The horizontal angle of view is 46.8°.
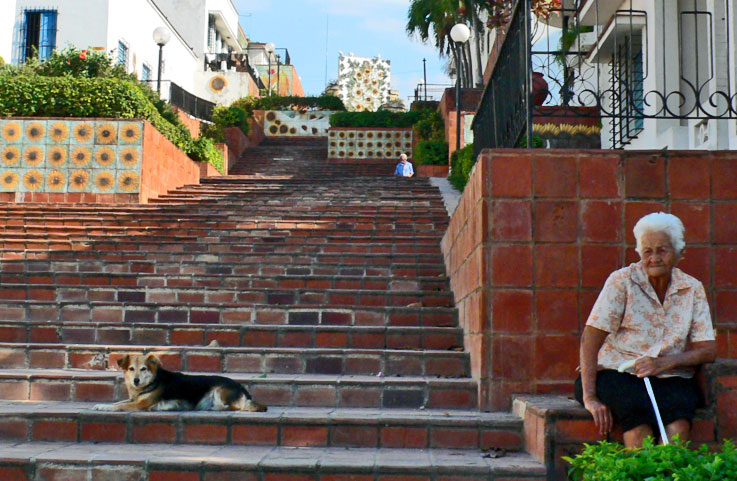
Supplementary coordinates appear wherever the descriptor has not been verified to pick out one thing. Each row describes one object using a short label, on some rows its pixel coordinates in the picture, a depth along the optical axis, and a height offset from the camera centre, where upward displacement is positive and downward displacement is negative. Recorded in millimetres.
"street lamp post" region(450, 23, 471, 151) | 17828 +5522
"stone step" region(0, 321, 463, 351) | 6246 -321
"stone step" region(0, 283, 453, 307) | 7254 -29
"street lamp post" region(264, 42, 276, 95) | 41841 +12036
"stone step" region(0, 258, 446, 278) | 8383 +268
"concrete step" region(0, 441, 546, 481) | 4145 -850
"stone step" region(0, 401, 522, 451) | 4664 -756
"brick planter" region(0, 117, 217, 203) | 12820 +1977
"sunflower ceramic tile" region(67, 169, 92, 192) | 12859 +1662
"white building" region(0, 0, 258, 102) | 23500 +7868
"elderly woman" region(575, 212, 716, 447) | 3703 -180
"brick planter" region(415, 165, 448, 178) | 19609 +2860
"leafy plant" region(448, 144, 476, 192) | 14445 +2324
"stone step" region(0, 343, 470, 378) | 5773 -464
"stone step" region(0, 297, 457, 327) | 6828 -174
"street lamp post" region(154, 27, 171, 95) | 19208 +5795
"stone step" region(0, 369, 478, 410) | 5227 -610
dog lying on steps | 4957 -598
